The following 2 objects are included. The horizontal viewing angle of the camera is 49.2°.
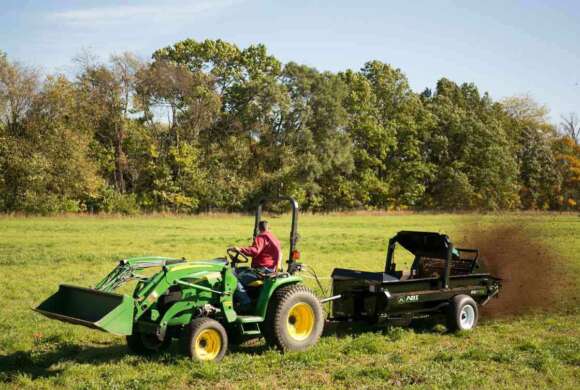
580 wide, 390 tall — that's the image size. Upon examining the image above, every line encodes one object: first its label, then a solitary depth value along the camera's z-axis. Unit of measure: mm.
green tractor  8258
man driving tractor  9305
